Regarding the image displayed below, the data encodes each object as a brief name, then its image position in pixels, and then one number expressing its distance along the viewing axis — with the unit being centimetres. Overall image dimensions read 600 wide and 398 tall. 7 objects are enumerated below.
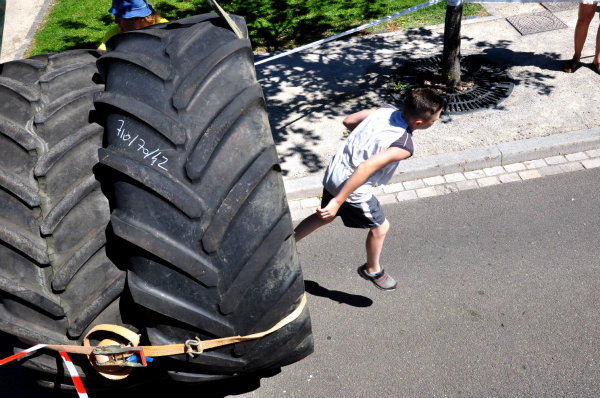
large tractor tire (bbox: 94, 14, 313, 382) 207
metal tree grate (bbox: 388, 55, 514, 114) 666
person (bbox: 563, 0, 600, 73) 672
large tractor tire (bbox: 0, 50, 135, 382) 228
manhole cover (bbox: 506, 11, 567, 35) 794
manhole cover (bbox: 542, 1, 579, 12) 834
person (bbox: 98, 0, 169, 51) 428
